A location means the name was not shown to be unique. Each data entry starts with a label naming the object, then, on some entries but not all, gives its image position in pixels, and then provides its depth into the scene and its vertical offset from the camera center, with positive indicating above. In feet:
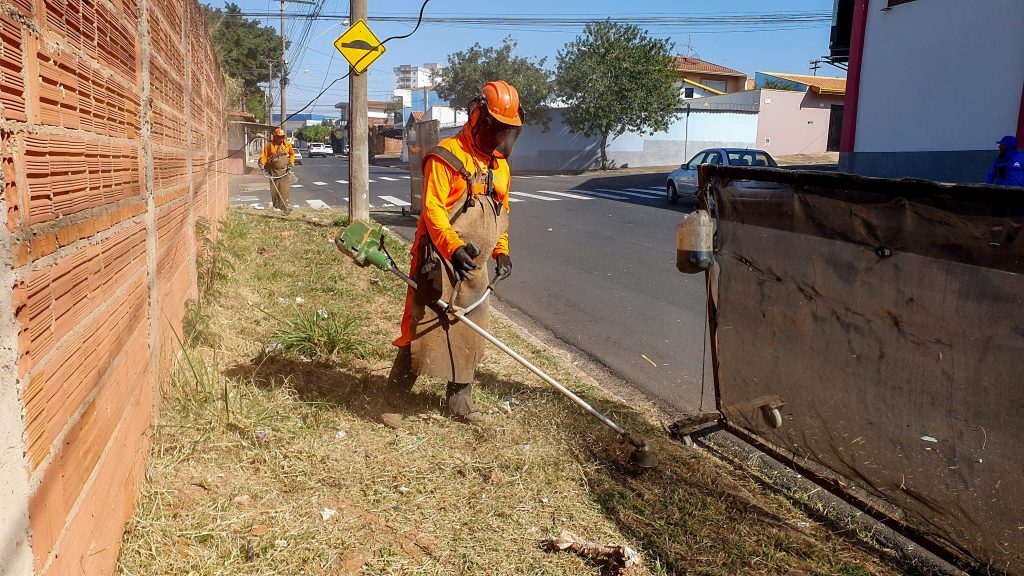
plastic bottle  12.04 -1.05
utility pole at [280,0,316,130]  130.23 +16.13
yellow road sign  34.32 +5.03
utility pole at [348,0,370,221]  39.13 +0.90
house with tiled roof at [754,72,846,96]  145.18 +20.29
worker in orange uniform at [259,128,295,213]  48.08 -0.25
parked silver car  60.95 +1.05
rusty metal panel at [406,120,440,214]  47.85 +1.15
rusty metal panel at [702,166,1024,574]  8.51 -1.95
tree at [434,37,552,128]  152.35 +19.76
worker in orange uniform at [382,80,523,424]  12.89 -1.22
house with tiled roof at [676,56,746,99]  200.34 +25.43
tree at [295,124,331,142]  280.92 +9.24
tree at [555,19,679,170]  119.44 +14.15
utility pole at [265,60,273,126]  129.27 +11.94
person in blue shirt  35.09 +0.89
